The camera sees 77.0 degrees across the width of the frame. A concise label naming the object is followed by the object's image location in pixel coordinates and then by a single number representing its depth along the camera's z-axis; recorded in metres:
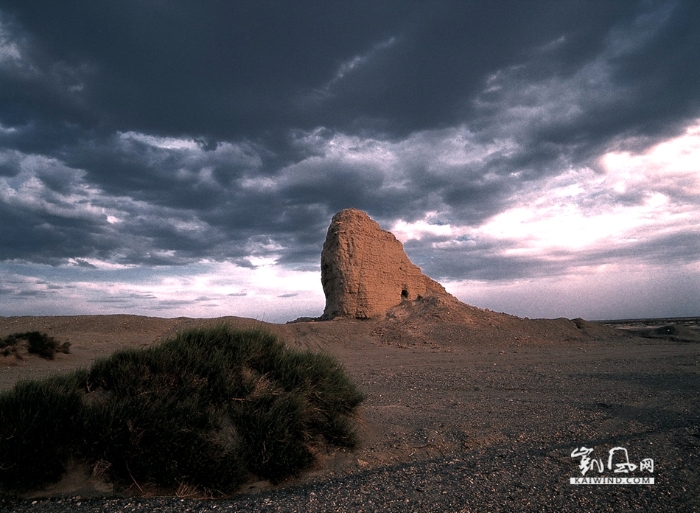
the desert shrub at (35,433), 4.78
